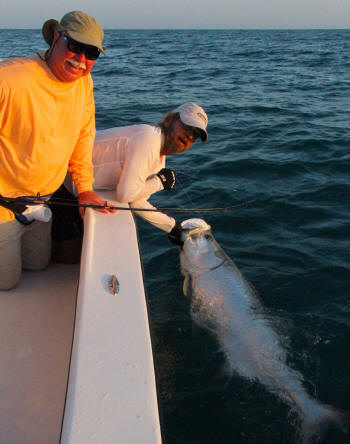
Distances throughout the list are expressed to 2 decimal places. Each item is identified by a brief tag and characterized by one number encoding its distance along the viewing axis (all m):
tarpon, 3.29
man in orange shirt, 2.72
